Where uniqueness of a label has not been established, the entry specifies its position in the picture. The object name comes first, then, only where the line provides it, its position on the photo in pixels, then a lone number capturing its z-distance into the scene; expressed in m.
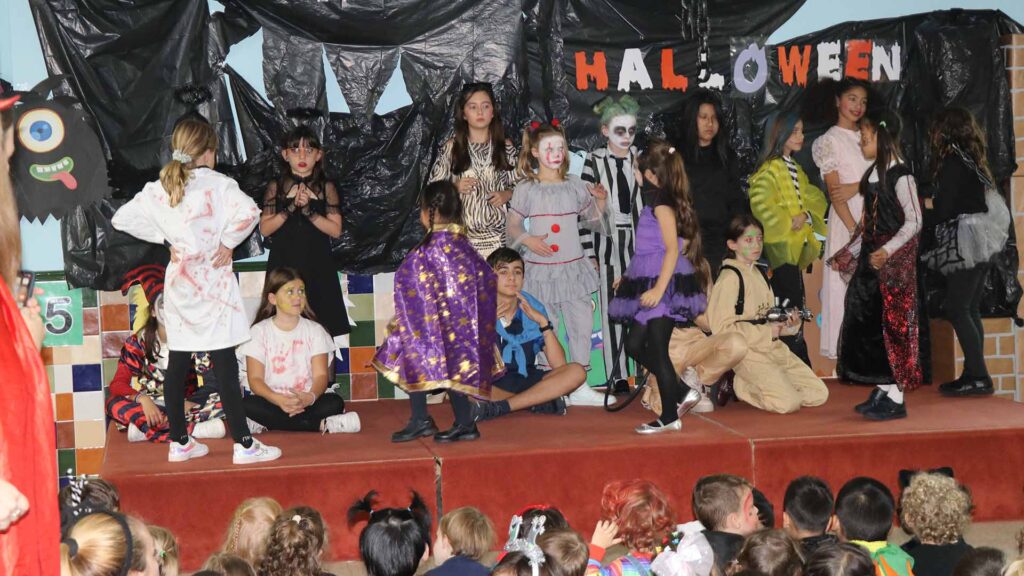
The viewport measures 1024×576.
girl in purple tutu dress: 5.38
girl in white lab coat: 4.91
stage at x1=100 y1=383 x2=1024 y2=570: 4.74
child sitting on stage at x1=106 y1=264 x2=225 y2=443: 5.53
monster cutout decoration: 6.12
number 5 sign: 6.32
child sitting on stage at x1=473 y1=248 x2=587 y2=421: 5.91
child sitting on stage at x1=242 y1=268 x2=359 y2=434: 5.60
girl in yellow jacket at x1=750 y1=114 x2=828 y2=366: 6.62
